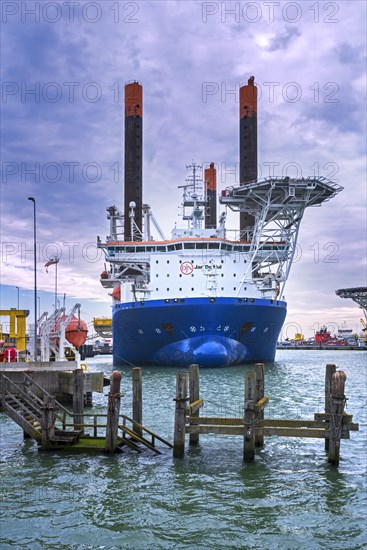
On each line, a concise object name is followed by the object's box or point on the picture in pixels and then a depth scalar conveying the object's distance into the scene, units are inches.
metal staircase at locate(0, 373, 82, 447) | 585.6
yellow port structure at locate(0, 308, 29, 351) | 1328.7
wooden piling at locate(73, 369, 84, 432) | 638.5
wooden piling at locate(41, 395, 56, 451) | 578.2
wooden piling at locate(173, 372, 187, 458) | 563.2
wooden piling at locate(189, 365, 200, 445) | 631.2
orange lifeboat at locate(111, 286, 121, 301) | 2186.1
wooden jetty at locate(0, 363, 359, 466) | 533.0
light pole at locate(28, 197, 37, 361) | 1031.6
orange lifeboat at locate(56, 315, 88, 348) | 1459.2
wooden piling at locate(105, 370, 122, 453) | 554.6
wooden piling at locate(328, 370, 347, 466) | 523.2
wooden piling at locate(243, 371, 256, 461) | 541.0
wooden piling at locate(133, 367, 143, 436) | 625.9
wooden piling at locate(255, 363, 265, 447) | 632.1
